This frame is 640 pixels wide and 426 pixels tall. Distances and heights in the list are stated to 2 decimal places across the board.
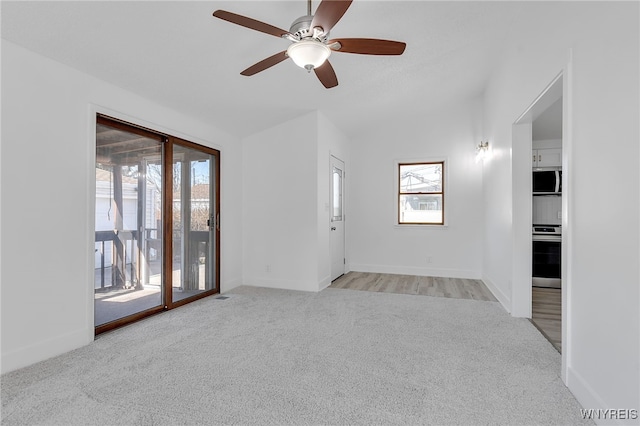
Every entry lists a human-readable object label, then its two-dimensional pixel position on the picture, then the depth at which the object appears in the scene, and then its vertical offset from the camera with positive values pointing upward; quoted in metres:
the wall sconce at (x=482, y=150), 5.04 +1.01
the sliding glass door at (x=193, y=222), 4.04 -0.14
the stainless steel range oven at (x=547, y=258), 5.00 -0.74
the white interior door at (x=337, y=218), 5.54 -0.12
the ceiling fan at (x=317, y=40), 1.88 +1.16
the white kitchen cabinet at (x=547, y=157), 5.23 +0.90
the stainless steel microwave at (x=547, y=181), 5.09 +0.49
